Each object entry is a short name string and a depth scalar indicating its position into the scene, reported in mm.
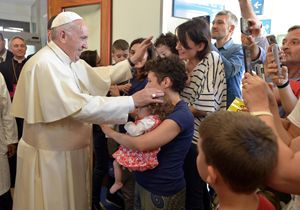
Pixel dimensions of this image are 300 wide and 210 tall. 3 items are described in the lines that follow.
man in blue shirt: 2242
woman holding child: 1499
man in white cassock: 1680
